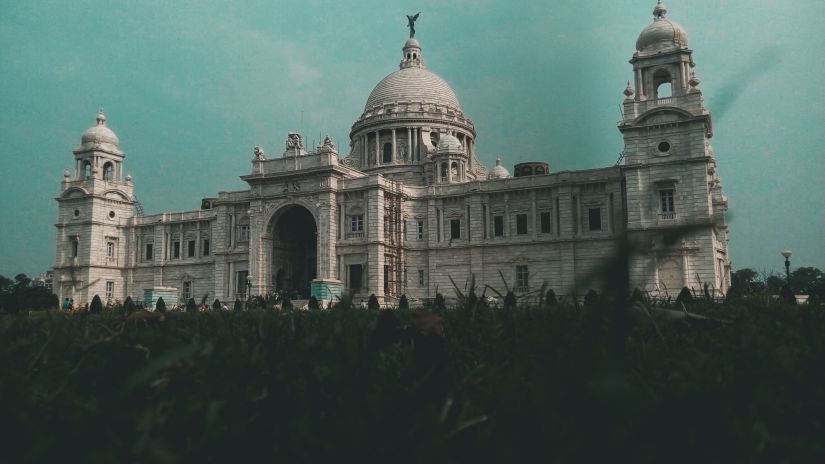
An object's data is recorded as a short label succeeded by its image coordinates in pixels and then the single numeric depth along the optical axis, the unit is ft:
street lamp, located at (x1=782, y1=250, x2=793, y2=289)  84.17
